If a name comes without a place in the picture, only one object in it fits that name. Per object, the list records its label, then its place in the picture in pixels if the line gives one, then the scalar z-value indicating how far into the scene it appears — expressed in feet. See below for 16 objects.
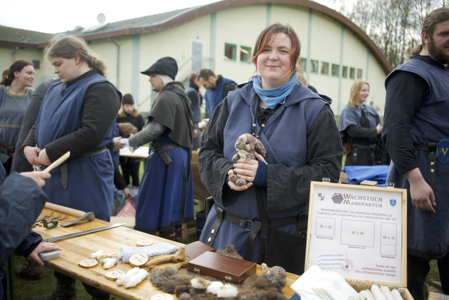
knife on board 5.57
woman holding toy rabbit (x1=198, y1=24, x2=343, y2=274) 4.91
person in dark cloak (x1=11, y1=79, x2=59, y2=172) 10.03
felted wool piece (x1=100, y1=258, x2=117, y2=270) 4.63
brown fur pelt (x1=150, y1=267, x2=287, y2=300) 3.70
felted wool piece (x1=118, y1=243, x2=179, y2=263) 4.87
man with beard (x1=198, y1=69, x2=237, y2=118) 19.36
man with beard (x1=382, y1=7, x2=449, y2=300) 6.04
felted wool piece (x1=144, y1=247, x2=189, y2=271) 4.66
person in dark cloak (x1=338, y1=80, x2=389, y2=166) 14.00
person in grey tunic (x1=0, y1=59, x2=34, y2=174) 12.85
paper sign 4.00
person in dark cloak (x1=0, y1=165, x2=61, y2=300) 3.76
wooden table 4.08
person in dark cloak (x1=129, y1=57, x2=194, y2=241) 12.30
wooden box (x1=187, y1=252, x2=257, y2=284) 3.96
